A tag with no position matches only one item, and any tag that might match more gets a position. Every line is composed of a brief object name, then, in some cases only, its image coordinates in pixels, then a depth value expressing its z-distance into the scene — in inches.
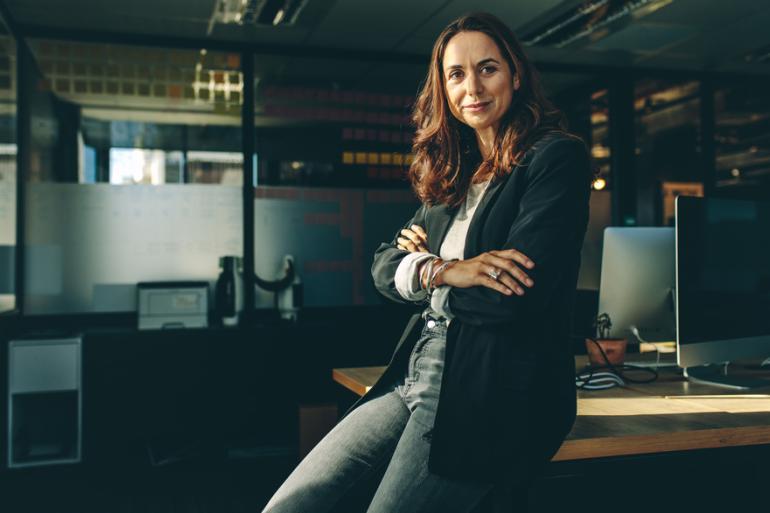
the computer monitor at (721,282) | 76.3
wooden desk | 55.5
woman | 46.5
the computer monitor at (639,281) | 90.4
